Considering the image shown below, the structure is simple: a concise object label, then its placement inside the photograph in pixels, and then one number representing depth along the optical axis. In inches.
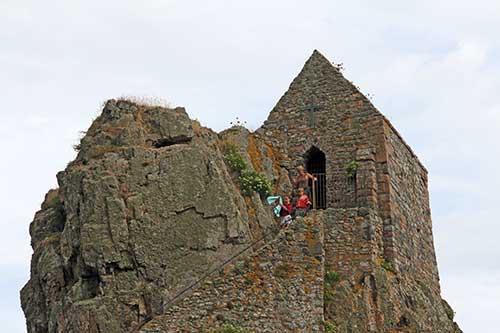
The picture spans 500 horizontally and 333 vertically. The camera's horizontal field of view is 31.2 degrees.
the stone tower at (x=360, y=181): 944.9
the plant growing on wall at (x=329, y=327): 854.3
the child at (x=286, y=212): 949.4
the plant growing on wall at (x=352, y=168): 1053.8
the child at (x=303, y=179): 1045.8
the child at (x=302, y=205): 952.3
